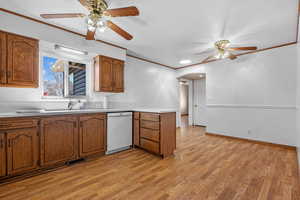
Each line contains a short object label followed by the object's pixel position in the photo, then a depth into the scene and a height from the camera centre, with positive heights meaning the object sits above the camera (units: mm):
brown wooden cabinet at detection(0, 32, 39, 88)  1977 +590
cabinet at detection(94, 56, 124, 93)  2994 +570
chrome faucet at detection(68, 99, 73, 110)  2737 -143
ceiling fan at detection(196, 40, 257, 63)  2869 +1162
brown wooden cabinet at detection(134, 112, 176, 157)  2613 -712
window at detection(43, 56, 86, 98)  2651 +440
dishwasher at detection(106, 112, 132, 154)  2816 -743
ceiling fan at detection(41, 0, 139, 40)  1590 +1063
